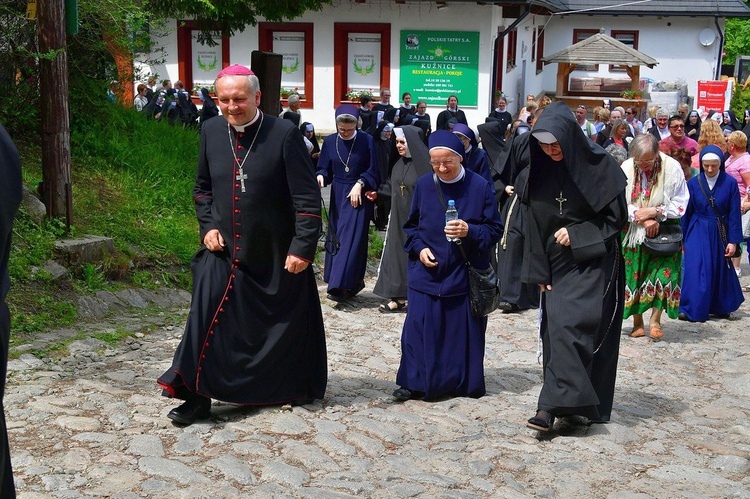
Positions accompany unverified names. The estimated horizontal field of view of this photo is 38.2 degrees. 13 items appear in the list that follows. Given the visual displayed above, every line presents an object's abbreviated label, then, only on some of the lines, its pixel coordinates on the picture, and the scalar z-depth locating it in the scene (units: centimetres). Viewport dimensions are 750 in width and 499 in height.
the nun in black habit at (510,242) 1076
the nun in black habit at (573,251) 628
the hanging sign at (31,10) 946
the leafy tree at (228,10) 1479
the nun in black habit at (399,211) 1021
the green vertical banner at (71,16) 958
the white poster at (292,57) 2902
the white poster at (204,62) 2902
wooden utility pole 946
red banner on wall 2881
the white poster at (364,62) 2866
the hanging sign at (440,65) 2809
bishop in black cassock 622
